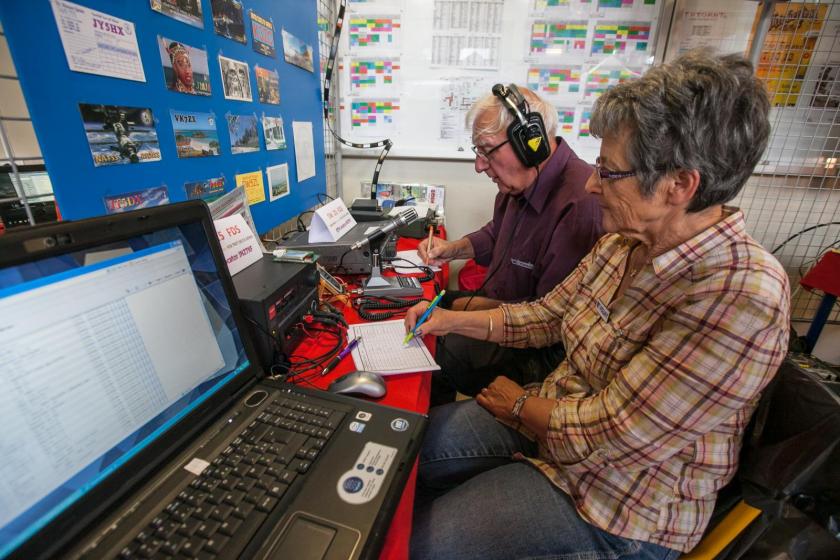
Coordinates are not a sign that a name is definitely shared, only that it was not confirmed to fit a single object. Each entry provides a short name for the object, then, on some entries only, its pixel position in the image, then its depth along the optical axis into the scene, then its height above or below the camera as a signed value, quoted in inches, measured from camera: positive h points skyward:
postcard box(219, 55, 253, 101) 40.6 +5.6
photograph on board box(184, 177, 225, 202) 37.1 -5.5
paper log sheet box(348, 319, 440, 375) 31.6 -18.0
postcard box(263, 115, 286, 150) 50.3 +0.0
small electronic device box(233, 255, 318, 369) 28.3 -12.5
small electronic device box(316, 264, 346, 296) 44.7 -16.3
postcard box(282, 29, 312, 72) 53.6 +11.4
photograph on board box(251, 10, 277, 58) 45.4 +11.4
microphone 49.3 -12.5
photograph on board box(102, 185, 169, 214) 29.1 -5.3
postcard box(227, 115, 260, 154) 43.0 -0.1
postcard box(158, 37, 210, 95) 32.8 +5.5
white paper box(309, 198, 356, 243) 49.3 -11.2
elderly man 44.4 -9.7
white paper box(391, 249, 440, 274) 55.6 -18.2
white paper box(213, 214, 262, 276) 32.7 -9.3
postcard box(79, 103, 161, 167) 27.2 -0.3
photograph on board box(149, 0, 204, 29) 31.7 +9.9
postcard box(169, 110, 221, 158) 35.0 -0.2
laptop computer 14.0 -12.8
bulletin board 24.5 +2.7
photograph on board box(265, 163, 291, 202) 52.6 -6.4
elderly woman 22.6 -13.1
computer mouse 26.5 -16.3
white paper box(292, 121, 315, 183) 59.7 -2.3
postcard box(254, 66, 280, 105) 47.3 +5.8
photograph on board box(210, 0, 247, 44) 38.5 +11.2
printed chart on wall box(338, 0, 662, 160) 74.8 +15.1
